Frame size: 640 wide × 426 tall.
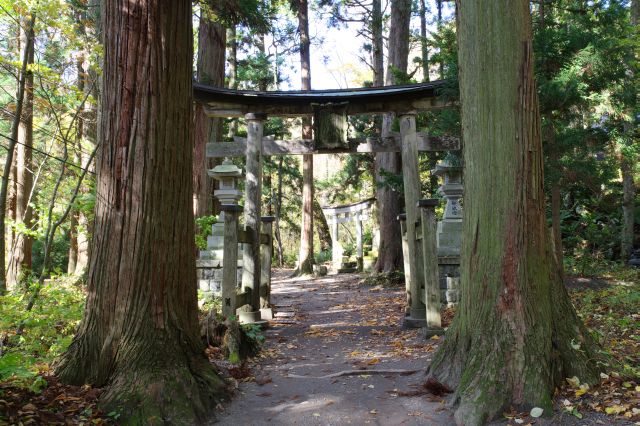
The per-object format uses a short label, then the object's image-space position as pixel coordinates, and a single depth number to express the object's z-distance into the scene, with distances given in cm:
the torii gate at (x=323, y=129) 837
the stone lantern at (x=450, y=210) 896
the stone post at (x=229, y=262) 702
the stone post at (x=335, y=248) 2064
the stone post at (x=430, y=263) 690
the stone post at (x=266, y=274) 880
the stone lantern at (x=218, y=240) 930
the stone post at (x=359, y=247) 1983
